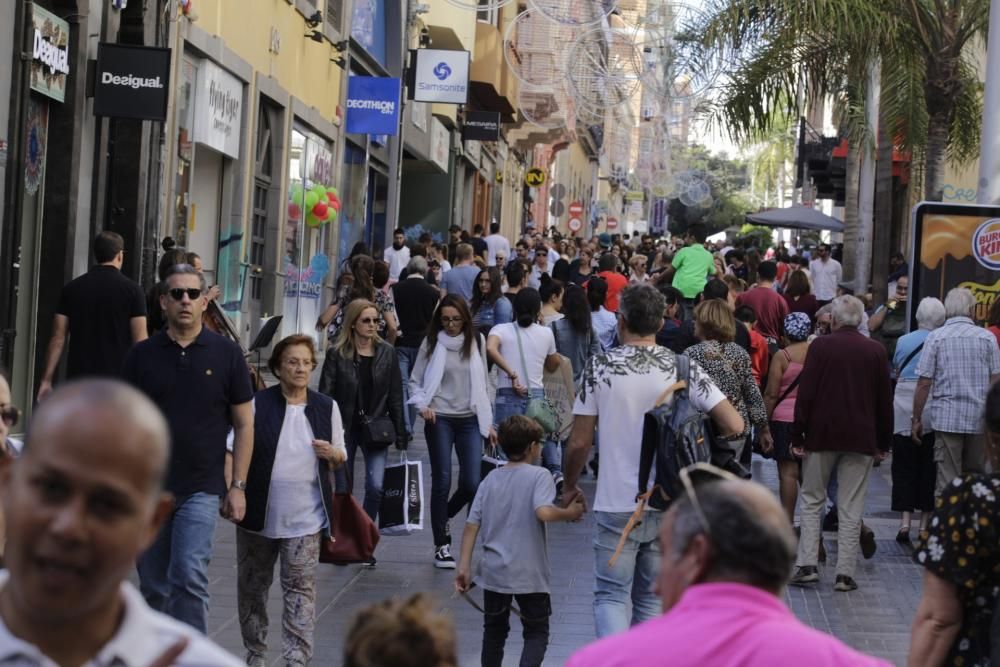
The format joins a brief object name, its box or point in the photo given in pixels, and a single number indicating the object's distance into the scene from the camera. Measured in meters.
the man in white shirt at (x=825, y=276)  30.28
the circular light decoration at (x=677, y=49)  22.50
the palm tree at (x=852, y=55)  20.83
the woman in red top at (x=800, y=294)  19.95
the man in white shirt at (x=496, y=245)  28.55
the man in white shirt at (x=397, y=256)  23.83
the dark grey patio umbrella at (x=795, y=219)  39.16
